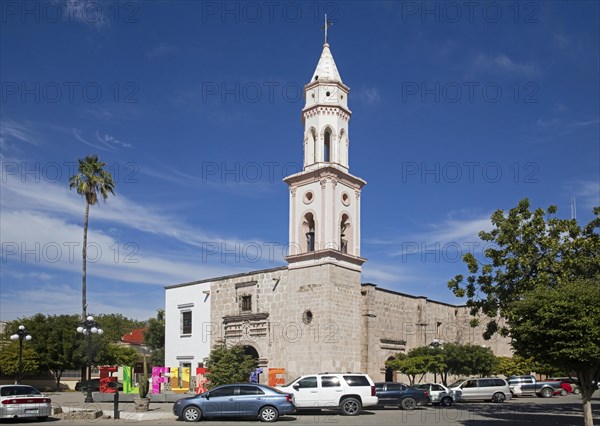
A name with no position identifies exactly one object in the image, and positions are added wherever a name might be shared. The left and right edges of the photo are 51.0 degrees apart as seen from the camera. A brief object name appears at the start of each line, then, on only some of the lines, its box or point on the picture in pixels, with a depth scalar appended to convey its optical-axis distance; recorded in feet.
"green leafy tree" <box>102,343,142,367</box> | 173.78
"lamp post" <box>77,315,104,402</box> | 100.95
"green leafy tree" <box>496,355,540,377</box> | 143.64
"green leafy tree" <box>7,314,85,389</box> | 151.74
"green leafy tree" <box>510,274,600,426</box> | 53.62
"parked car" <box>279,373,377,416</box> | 79.30
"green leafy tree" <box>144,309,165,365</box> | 201.76
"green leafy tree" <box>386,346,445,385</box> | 113.60
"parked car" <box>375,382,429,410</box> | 89.97
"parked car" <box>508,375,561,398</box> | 127.34
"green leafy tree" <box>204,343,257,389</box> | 112.78
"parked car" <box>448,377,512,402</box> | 109.91
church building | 110.11
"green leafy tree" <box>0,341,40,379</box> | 145.28
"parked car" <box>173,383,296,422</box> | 67.97
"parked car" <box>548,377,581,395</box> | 135.44
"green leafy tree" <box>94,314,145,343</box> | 285.64
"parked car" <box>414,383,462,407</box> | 98.68
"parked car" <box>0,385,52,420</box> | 65.98
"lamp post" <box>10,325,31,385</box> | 110.86
